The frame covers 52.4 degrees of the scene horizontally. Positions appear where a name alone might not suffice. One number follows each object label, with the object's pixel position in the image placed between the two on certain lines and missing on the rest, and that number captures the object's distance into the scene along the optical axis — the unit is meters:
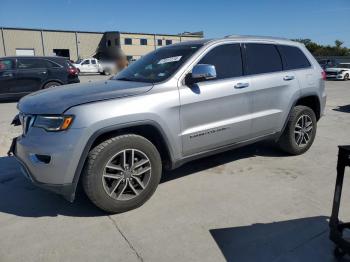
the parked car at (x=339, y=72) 24.03
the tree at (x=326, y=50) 60.71
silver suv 3.34
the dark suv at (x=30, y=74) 12.00
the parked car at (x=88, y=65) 34.69
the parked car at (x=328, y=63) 26.32
